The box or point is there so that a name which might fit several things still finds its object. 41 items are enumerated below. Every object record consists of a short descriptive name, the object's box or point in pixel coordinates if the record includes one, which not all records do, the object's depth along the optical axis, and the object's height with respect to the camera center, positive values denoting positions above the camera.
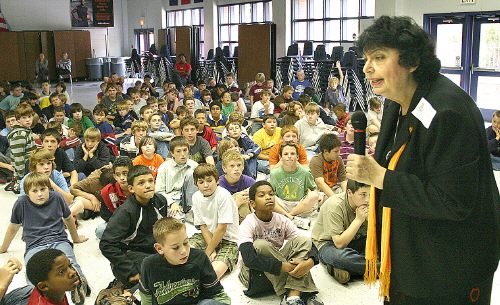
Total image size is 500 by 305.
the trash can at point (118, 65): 20.39 +0.13
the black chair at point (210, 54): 16.48 +0.39
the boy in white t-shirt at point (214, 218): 3.71 -1.04
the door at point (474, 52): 9.71 +0.23
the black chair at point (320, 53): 12.36 +0.29
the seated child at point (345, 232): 3.33 -1.05
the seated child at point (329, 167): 4.83 -0.93
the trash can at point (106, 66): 20.42 +0.10
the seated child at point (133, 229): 3.30 -1.00
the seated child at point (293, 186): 4.59 -1.02
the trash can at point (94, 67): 20.16 +0.07
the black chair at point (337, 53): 11.80 +0.28
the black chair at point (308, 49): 13.42 +0.42
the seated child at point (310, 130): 6.68 -0.80
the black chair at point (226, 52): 16.00 +0.45
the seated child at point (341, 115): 7.44 -0.69
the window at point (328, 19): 12.89 +1.16
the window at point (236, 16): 15.70 +1.53
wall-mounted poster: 20.88 +2.17
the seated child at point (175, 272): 2.61 -0.99
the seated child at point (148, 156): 5.19 -0.85
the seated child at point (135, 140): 6.01 -0.80
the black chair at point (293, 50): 13.28 +0.40
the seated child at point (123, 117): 7.80 -0.71
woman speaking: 1.36 -0.29
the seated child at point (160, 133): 6.11 -0.75
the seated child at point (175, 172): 4.82 -0.93
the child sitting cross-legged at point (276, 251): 3.15 -1.10
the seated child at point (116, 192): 4.21 -0.96
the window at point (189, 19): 18.48 +1.76
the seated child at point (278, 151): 5.33 -0.83
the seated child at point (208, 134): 6.33 -0.78
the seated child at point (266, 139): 6.34 -0.85
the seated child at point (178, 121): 6.18 -0.63
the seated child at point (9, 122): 6.66 -0.64
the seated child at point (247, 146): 5.82 -0.86
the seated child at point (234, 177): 4.37 -0.90
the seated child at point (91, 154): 5.65 -0.90
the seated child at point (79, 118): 7.20 -0.65
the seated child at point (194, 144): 5.61 -0.80
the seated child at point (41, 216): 3.61 -0.99
